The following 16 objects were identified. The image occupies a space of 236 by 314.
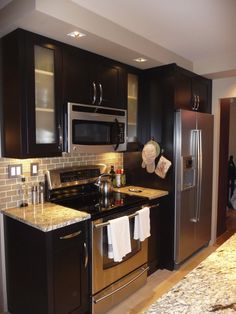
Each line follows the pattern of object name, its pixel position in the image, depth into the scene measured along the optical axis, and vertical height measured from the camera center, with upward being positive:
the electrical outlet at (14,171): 2.19 -0.25
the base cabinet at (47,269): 1.79 -0.95
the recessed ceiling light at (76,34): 1.98 +0.83
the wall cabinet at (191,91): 2.91 +0.63
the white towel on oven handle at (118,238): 2.15 -0.83
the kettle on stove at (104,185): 2.73 -0.47
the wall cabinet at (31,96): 1.95 +0.37
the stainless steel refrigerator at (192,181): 2.87 -0.48
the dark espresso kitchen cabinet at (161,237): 2.83 -1.09
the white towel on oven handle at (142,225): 2.42 -0.79
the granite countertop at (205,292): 0.88 -0.57
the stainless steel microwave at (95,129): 2.23 +0.12
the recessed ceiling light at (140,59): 2.61 +0.85
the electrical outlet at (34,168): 2.32 -0.24
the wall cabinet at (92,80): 2.23 +0.59
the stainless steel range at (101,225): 2.13 -0.69
